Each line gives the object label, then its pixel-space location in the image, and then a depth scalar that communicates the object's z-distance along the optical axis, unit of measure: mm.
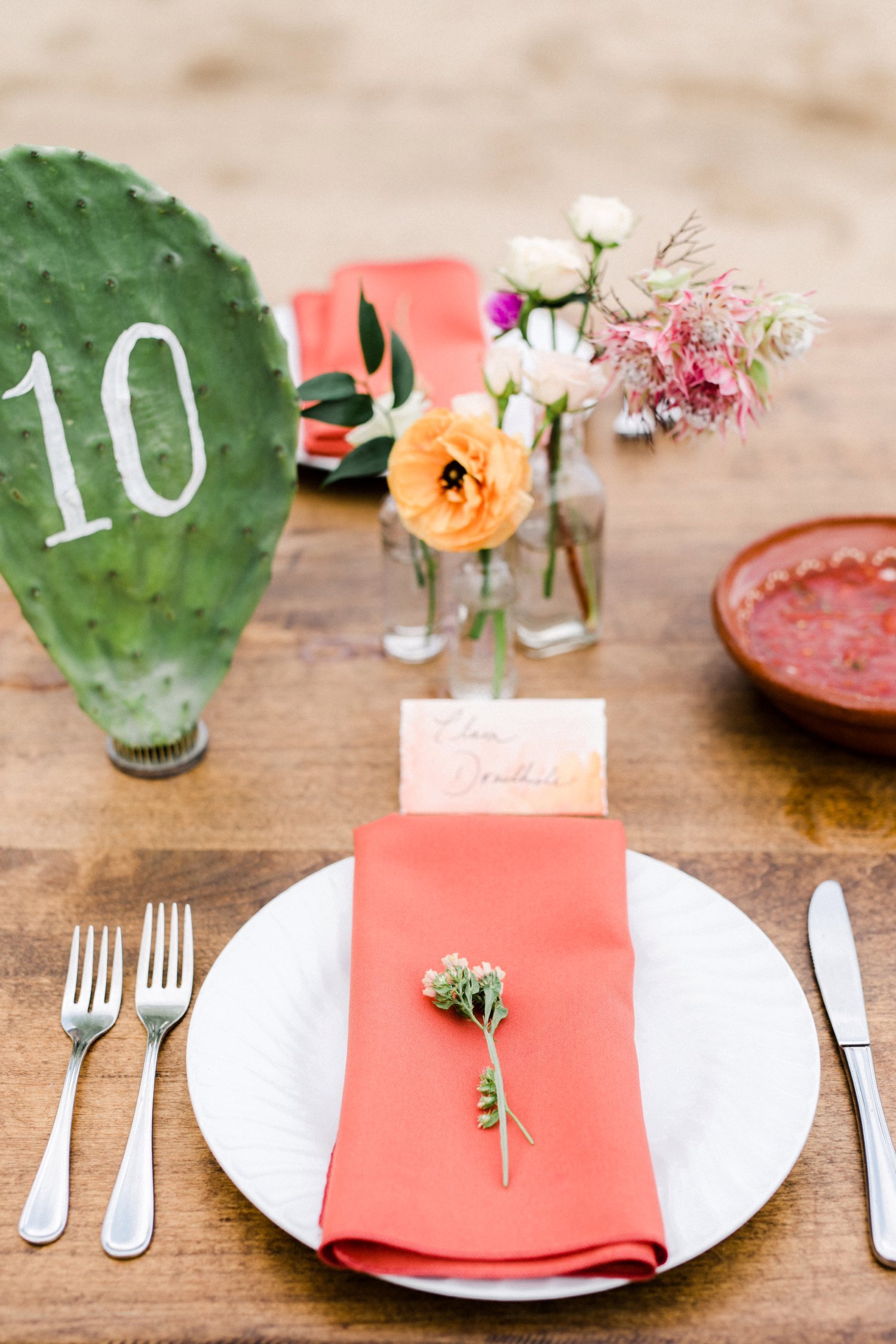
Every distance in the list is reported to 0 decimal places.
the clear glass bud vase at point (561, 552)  961
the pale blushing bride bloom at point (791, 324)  771
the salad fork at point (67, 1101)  593
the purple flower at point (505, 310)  888
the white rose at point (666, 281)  778
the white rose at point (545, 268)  805
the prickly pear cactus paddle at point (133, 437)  768
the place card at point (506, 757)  849
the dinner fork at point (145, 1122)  585
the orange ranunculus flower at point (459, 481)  756
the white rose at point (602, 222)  823
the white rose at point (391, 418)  871
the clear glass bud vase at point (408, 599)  989
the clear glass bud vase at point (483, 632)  915
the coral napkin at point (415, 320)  1324
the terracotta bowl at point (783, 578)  852
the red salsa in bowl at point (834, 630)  950
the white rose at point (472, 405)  792
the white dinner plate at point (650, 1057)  570
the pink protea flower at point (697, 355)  764
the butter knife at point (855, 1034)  592
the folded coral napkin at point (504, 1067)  534
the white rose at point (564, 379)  812
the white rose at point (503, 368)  797
